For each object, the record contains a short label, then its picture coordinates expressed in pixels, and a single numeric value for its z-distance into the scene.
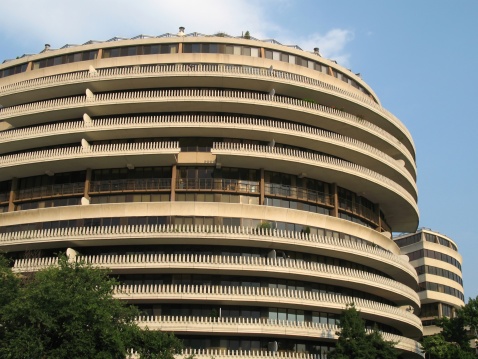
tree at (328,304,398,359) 39.44
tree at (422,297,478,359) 48.97
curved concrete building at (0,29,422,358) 45.53
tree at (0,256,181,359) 32.09
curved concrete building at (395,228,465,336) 83.00
